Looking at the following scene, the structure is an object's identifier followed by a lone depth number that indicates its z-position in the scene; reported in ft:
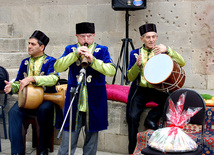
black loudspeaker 17.72
